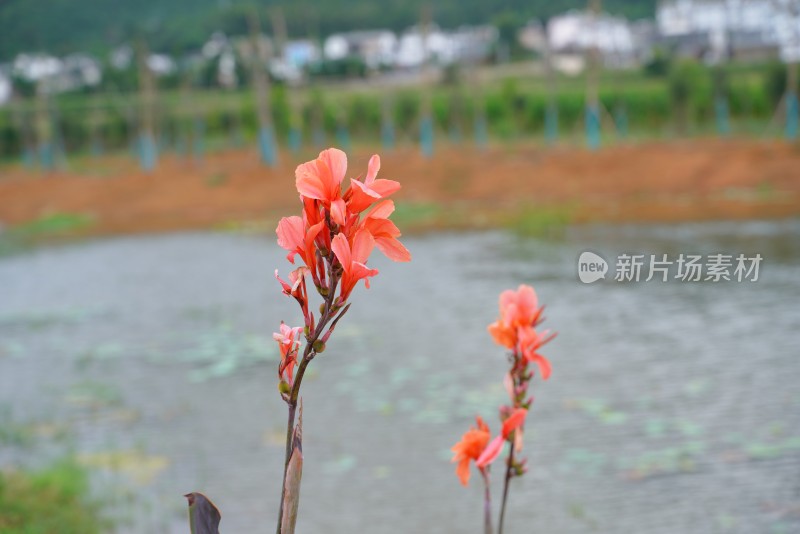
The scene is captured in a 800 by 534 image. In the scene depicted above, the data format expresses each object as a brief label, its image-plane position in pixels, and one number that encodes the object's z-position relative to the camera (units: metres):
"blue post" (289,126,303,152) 27.20
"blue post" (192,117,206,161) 27.93
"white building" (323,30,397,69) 57.41
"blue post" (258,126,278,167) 23.59
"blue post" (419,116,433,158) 23.41
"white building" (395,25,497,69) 47.16
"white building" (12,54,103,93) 45.75
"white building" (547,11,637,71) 45.68
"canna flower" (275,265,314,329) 1.28
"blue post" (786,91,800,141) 20.27
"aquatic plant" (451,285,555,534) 1.73
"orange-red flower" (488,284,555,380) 1.79
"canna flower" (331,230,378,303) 1.24
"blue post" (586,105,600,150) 22.00
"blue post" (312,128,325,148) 29.64
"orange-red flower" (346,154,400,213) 1.25
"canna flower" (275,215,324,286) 1.27
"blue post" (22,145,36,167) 30.40
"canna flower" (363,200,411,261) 1.31
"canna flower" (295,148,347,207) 1.23
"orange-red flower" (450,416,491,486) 1.71
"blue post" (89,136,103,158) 33.31
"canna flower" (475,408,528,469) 1.62
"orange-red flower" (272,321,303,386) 1.30
